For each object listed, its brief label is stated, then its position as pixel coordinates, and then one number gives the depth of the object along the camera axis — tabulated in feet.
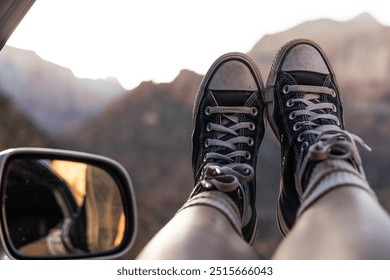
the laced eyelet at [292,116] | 4.67
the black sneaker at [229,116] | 4.66
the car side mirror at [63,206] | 2.57
